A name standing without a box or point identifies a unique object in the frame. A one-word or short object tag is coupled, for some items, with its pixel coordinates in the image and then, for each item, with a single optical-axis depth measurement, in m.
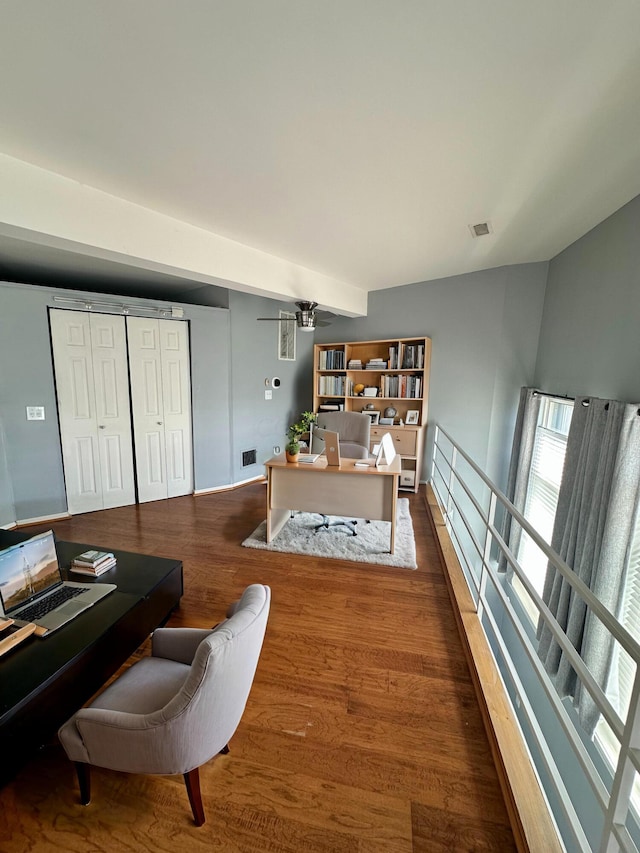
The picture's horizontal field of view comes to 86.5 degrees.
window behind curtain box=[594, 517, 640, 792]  2.06
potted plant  2.95
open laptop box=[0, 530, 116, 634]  1.50
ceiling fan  3.17
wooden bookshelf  4.44
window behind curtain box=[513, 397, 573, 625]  3.26
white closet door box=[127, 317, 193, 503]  3.89
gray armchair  1.01
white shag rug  2.86
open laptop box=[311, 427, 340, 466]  2.90
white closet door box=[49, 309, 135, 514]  3.53
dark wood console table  1.18
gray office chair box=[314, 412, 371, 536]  3.88
